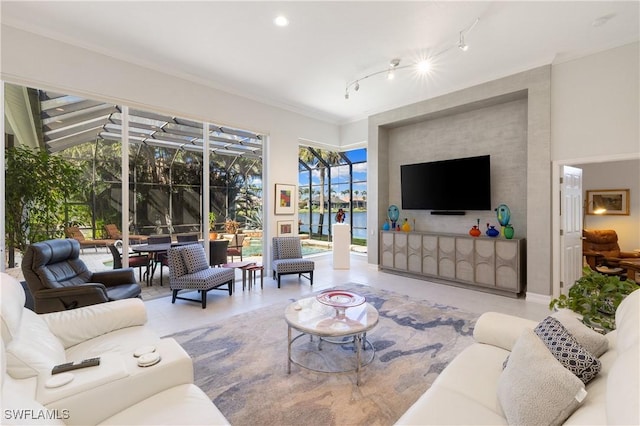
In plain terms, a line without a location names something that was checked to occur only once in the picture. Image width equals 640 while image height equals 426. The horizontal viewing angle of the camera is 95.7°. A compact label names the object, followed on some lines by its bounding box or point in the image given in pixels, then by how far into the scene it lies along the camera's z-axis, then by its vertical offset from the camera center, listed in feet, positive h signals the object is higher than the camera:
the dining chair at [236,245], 18.63 -2.27
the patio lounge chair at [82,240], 12.71 -1.33
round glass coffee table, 7.86 -3.21
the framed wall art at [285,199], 19.47 +0.76
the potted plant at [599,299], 6.15 -2.00
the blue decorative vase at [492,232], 15.92 -1.28
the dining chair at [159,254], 15.71 -2.42
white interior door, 13.87 -0.90
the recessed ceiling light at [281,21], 10.40 +6.93
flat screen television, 16.40 +1.50
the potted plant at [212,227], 17.33 -1.00
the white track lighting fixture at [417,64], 11.34 +6.94
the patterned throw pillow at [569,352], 4.06 -2.13
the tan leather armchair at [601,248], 17.87 -2.55
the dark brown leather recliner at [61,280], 9.21 -2.44
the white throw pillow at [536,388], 3.60 -2.39
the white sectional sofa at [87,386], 4.04 -2.66
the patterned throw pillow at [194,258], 13.91 -2.34
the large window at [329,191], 25.31 +1.70
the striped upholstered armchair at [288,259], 16.81 -3.00
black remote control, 4.67 -2.55
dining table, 14.83 -2.01
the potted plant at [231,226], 18.32 -1.02
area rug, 6.50 -4.50
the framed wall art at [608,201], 19.45 +0.47
